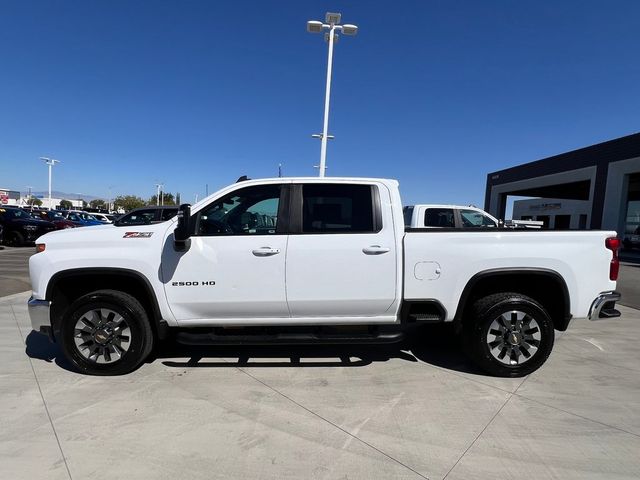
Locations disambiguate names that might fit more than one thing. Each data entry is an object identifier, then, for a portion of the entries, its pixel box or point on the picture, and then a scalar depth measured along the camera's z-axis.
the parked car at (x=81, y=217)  24.35
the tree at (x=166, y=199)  106.19
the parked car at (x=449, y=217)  10.22
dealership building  28.89
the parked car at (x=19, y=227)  17.91
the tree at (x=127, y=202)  109.44
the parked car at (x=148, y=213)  13.00
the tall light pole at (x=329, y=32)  16.12
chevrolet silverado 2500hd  4.04
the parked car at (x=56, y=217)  20.04
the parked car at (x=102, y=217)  29.75
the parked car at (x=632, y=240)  28.80
